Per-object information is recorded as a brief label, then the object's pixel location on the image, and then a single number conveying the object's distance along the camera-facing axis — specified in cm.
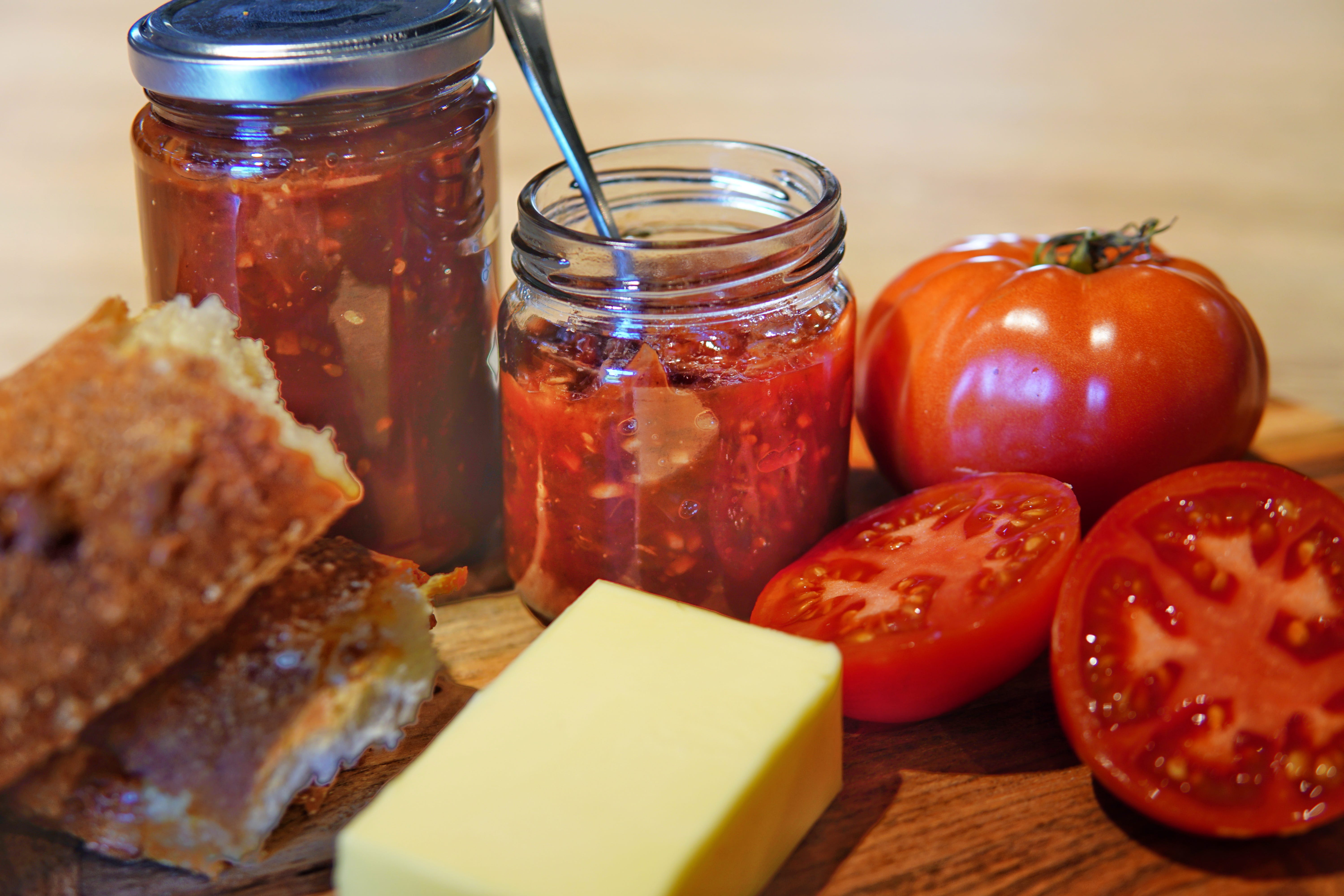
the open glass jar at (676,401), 73
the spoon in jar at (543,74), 76
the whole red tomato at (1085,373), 76
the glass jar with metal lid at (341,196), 72
